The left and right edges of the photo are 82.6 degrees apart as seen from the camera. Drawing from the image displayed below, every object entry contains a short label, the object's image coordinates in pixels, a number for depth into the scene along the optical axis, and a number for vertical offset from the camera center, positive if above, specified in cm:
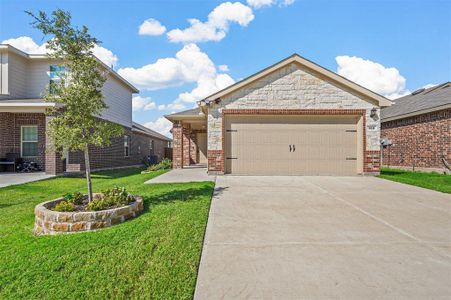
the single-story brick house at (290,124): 1045 +114
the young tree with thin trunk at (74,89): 490 +120
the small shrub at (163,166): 1451 -89
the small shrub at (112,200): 476 -98
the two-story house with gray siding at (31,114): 1189 +183
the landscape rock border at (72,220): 425 -118
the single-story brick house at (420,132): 1239 +116
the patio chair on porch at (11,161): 1277 -56
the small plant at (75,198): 515 -98
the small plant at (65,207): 464 -104
